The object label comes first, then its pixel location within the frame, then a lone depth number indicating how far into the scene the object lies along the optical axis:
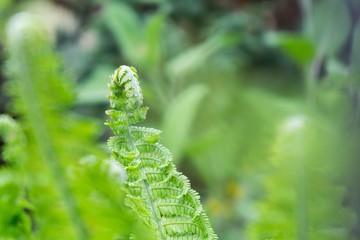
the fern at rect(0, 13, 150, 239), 1.31
